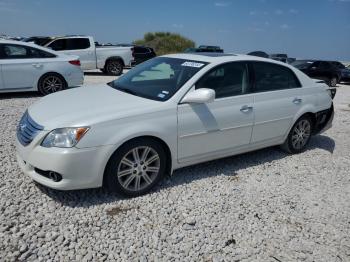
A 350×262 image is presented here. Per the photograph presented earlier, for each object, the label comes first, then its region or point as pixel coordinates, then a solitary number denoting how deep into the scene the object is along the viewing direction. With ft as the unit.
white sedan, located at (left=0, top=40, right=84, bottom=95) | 27.99
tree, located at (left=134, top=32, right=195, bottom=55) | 127.37
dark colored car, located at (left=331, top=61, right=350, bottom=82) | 69.10
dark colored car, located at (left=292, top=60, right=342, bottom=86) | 57.72
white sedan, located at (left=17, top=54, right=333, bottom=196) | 11.60
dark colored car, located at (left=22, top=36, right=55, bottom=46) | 48.95
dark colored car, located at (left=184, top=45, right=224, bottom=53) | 89.20
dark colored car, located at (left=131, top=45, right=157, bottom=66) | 67.56
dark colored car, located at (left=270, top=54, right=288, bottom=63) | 96.43
